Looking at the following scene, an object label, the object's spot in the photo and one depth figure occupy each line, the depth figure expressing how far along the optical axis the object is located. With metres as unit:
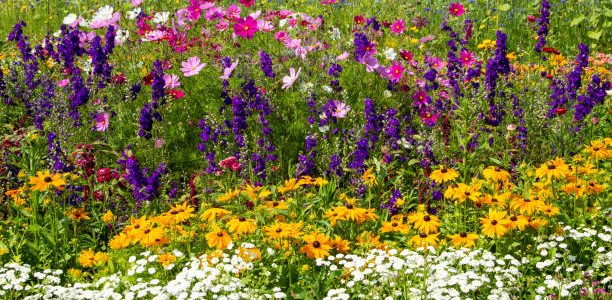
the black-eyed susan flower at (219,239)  3.30
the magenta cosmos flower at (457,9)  6.57
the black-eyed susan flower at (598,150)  3.97
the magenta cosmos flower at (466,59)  5.89
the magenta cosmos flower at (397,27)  6.05
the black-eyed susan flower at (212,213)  3.51
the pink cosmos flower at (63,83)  5.48
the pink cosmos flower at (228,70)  4.99
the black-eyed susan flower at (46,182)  3.73
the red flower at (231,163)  4.12
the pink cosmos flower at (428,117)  5.06
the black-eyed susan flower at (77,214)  4.01
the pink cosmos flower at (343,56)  5.38
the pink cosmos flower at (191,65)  5.42
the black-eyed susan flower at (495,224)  3.41
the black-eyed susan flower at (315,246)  3.31
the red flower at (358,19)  5.96
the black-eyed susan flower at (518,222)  3.42
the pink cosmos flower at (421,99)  5.25
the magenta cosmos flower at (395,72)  5.34
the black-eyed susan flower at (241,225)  3.31
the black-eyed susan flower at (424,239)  3.41
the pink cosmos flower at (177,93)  5.28
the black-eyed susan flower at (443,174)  3.76
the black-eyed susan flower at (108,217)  3.97
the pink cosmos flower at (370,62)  5.22
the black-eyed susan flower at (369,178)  4.17
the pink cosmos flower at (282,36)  5.87
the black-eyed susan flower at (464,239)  3.41
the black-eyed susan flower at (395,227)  3.60
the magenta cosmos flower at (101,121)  4.98
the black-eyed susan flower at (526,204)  3.53
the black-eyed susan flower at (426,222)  3.50
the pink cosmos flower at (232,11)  6.04
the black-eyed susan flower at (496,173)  3.81
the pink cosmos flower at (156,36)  5.59
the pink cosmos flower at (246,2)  5.67
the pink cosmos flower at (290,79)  5.15
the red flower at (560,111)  4.86
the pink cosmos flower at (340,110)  4.97
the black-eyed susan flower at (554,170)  3.68
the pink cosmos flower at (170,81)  5.25
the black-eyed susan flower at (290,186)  3.85
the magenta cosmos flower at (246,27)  5.40
